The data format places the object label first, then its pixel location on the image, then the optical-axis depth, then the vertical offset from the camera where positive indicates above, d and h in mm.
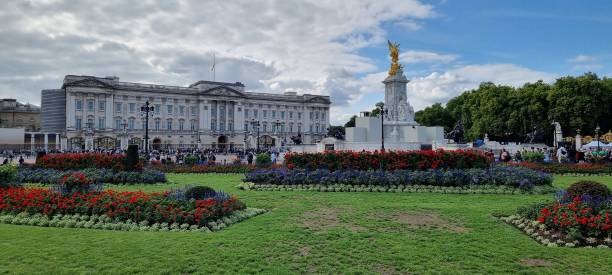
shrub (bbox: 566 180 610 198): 10391 -840
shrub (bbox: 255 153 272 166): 28609 -400
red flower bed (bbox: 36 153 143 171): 21781 -392
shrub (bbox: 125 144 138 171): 21281 -282
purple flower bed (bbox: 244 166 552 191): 16828 -925
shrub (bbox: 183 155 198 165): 29578 -467
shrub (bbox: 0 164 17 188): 14422 -676
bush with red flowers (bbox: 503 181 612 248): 8477 -1333
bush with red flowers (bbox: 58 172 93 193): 12258 -788
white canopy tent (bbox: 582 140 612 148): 41762 +597
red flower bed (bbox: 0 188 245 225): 10109 -1208
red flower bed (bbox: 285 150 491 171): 18531 -311
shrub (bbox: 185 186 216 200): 11414 -973
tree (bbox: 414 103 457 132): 92062 +6606
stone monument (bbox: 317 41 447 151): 45656 +2614
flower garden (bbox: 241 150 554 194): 16703 -829
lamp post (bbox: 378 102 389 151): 38588 +3767
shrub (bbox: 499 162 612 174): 24875 -856
